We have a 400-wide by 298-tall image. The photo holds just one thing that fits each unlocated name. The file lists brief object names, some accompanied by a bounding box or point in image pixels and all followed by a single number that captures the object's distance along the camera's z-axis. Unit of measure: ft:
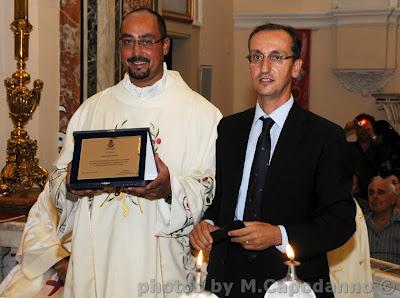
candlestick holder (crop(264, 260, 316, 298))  6.31
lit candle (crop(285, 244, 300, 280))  6.33
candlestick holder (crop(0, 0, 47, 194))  17.35
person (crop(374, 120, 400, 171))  29.04
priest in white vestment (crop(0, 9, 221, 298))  11.00
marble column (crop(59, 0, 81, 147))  20.29
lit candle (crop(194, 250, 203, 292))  6.09
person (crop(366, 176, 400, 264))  17.93
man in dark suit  8.69
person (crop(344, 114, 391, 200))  26.23
